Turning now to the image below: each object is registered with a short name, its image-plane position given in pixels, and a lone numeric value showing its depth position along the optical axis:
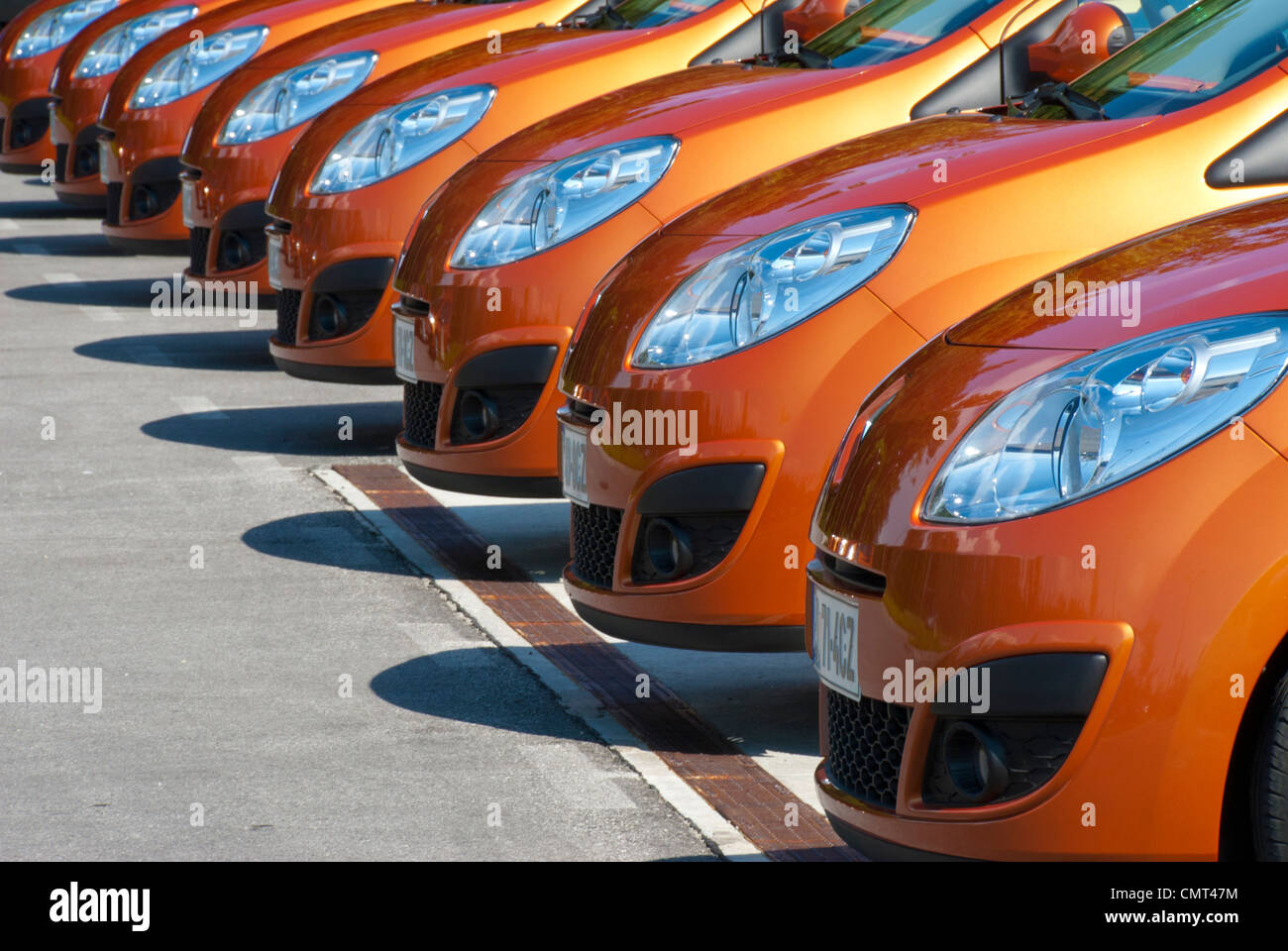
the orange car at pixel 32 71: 13.74
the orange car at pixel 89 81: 12.30
